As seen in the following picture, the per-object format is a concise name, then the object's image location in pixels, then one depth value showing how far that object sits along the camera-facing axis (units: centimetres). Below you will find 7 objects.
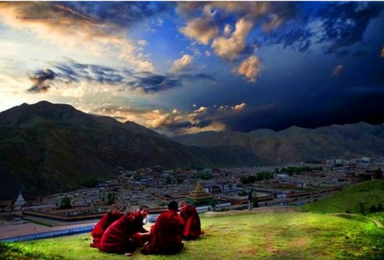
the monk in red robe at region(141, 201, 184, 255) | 839
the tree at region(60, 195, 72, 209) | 4821
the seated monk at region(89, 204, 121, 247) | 939
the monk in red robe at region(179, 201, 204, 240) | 1016
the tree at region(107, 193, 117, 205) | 5356
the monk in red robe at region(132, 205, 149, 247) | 877
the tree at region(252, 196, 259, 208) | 4288
